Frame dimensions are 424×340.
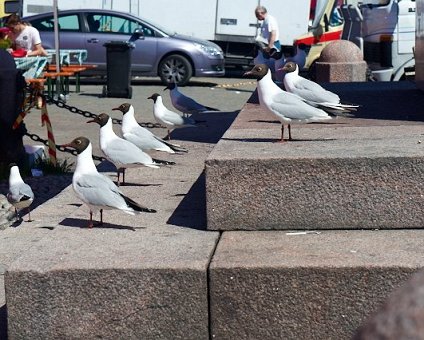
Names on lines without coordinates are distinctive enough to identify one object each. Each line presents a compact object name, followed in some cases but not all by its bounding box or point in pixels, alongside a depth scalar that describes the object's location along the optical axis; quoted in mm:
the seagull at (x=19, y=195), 8492
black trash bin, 21172
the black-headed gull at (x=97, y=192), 5816
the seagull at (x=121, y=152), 7309
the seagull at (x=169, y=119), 10844
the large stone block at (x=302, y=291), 4574
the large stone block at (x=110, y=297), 4699
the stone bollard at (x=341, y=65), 16562
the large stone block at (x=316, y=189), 5254
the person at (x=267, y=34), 20438
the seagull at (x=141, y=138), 8117
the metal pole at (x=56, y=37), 18886
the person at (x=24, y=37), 18719
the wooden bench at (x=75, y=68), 20367
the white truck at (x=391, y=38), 18750
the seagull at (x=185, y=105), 12656
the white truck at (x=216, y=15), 26531
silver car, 24062
